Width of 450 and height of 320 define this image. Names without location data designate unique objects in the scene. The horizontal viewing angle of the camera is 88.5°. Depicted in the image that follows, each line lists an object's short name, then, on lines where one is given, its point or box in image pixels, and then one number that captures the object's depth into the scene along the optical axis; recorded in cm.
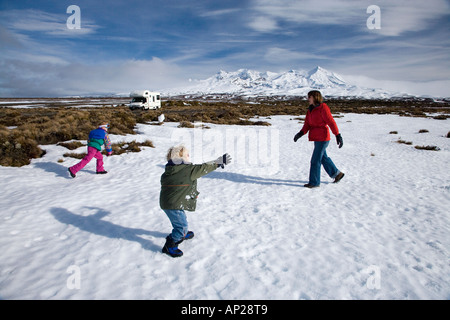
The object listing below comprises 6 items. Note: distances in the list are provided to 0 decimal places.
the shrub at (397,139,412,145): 1244
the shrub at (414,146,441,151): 1079
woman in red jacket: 526
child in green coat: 312
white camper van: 3384
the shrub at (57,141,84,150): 1009
